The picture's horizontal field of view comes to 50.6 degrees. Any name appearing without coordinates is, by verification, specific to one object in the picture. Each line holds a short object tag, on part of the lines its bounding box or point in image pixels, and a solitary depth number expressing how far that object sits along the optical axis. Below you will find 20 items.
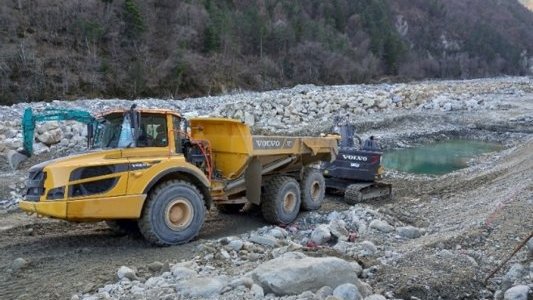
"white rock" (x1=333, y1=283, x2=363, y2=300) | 5.20
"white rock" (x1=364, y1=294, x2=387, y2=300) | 5.19
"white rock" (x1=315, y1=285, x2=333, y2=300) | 5.18
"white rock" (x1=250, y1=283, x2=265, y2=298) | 5.21
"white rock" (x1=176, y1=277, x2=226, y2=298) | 5.31
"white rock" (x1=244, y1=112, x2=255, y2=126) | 24.37
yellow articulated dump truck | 6.87
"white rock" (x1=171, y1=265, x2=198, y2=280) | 5.99
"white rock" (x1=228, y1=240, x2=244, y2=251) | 7.31
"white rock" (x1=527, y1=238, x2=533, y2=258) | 6.36
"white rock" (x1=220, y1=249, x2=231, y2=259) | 7.01
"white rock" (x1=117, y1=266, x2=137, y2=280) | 6.15
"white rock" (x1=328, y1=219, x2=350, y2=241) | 8.10
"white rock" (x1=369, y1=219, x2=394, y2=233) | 8.56
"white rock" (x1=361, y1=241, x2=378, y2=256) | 7.07
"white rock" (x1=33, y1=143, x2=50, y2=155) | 15.23
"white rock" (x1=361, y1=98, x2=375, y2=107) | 31.66
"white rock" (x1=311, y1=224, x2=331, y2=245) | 7.93
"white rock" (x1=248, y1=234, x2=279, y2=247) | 7.64
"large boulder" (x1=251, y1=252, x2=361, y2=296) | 5.29
